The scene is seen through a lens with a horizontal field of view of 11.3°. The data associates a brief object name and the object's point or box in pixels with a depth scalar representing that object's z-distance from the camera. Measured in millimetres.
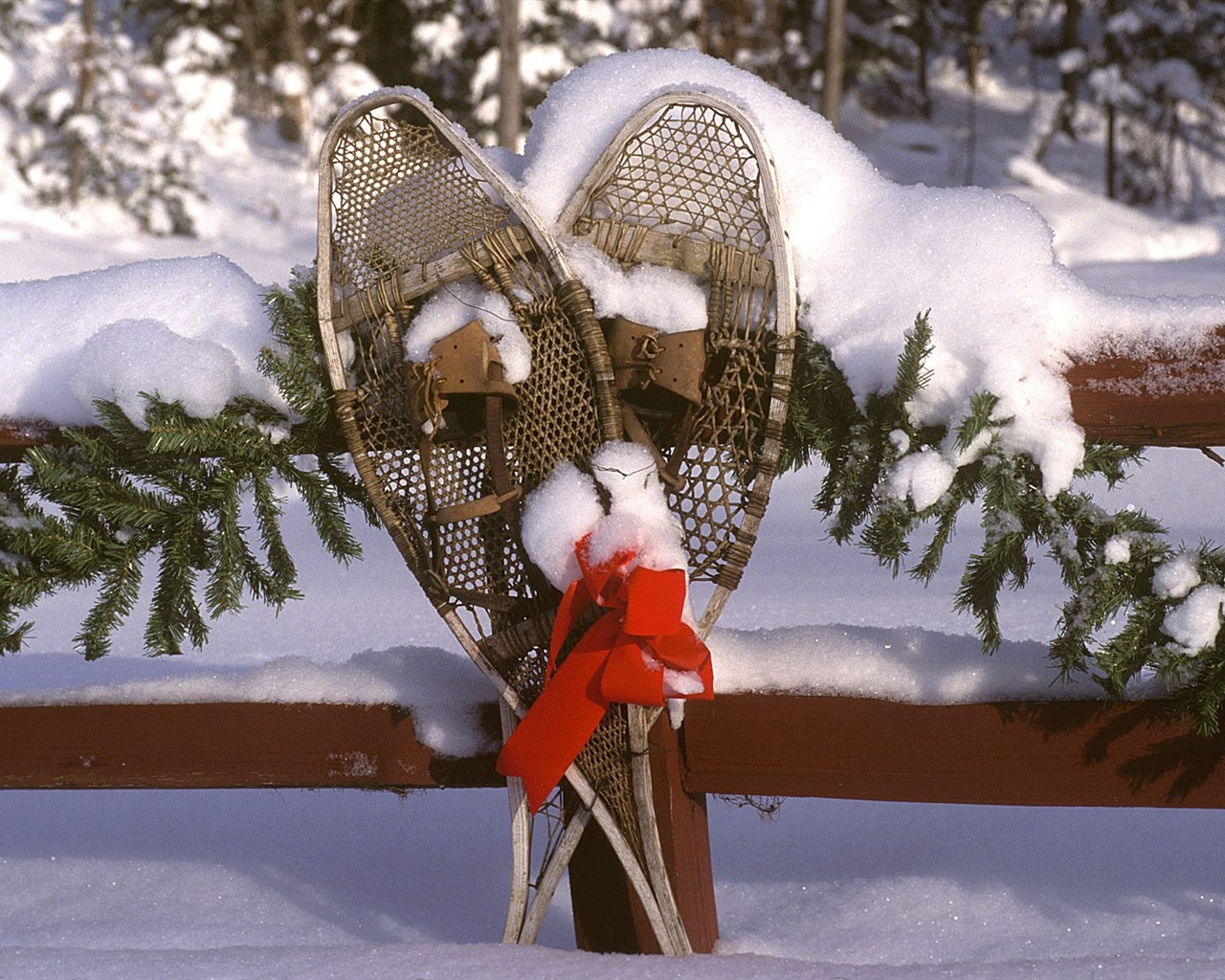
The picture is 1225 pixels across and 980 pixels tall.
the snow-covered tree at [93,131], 32710
